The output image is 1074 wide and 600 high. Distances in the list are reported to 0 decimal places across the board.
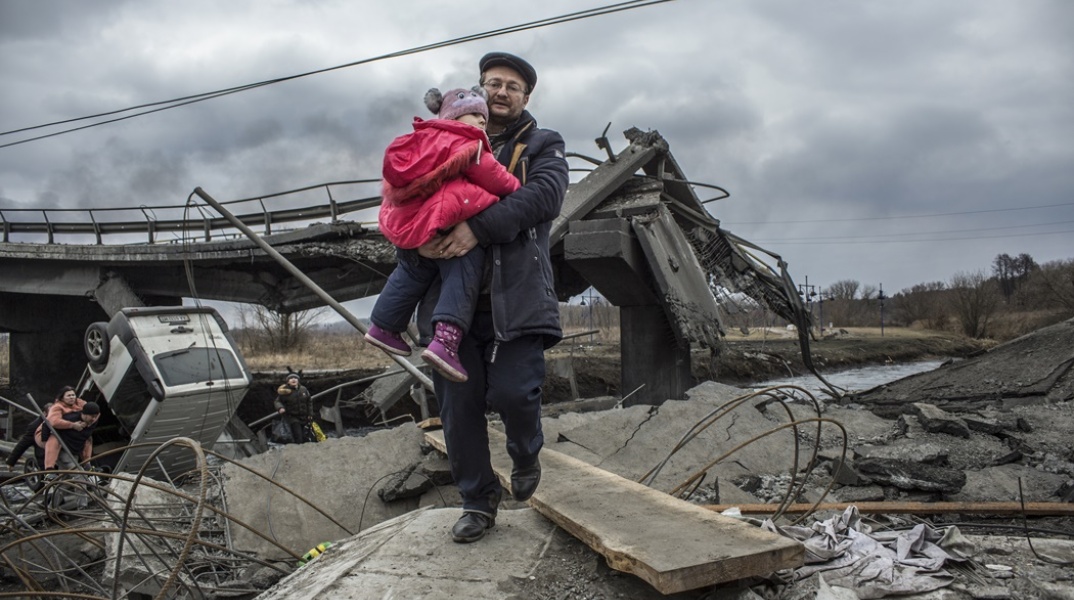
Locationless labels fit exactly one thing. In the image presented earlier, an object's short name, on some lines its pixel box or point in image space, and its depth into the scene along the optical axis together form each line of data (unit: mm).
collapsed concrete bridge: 10375
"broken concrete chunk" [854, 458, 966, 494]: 4440
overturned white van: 10883
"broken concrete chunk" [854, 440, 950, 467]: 5172
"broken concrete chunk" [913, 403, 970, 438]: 6246
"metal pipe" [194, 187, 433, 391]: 6234
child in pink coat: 2539
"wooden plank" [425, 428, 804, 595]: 1977
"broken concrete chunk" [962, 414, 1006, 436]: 6320
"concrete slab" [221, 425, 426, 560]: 4930
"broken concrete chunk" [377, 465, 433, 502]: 5066
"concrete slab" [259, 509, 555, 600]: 2281
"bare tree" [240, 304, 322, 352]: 33562
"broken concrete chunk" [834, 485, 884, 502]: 4422
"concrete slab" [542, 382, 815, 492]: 5160
